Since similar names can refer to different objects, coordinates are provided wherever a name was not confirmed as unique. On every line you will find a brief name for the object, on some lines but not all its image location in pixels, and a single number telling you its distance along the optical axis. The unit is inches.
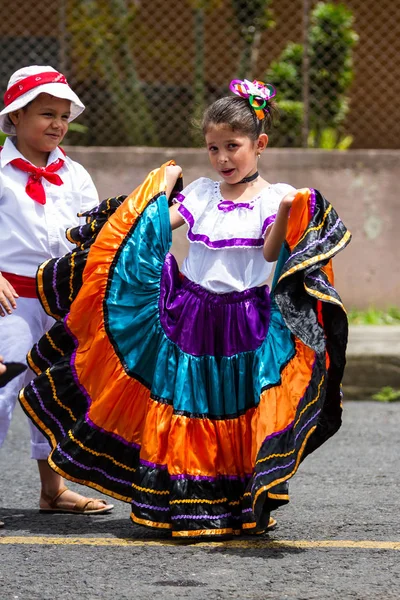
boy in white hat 343.0
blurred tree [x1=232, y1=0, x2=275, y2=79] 715.3
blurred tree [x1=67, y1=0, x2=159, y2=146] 690.7
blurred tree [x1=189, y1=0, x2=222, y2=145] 708.9
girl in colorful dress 311.1
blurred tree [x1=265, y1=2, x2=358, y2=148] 686.6
